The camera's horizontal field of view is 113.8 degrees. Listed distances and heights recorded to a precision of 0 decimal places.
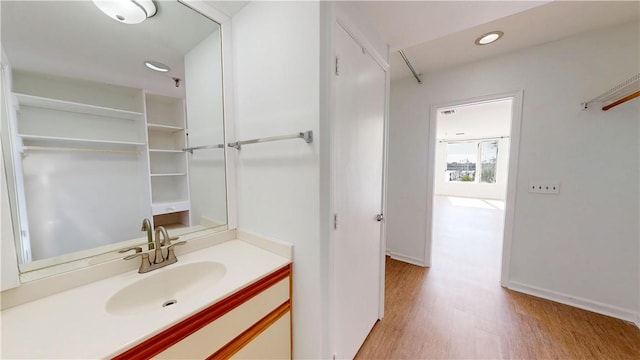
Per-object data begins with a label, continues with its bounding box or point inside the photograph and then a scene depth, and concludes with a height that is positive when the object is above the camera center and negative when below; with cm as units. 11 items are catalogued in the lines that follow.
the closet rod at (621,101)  141 +49
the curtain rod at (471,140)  703 +99
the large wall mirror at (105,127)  86 +20
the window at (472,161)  753 +21
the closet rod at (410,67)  210 +113
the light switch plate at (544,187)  197 -20
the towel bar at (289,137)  104 +15
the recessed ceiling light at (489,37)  179 +114
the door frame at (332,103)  100 +31
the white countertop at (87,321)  60 -52
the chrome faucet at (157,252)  103 -44
